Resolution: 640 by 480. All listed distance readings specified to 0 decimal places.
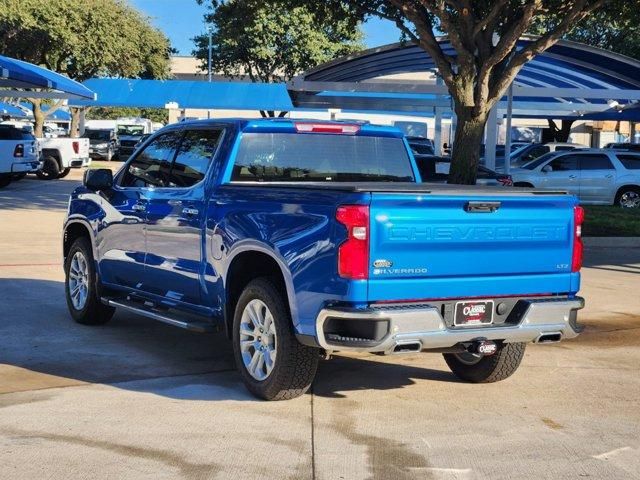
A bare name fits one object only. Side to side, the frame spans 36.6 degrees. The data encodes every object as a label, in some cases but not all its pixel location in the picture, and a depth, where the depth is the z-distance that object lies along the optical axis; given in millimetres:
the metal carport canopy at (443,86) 22906
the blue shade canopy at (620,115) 36084
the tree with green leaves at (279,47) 51781
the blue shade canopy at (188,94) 41875
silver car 23625
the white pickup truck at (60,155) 32156
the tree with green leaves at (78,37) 39969
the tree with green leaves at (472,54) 16422
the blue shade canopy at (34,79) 28375
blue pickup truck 5855
